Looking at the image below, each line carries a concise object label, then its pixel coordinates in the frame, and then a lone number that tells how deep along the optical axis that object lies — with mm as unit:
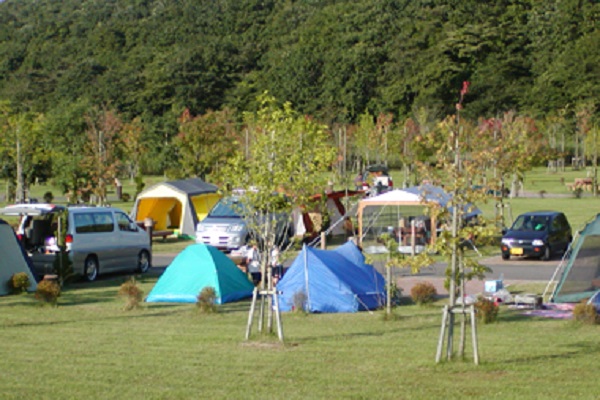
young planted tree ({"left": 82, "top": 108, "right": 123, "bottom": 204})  40950
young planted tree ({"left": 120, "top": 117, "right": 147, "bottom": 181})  61816
